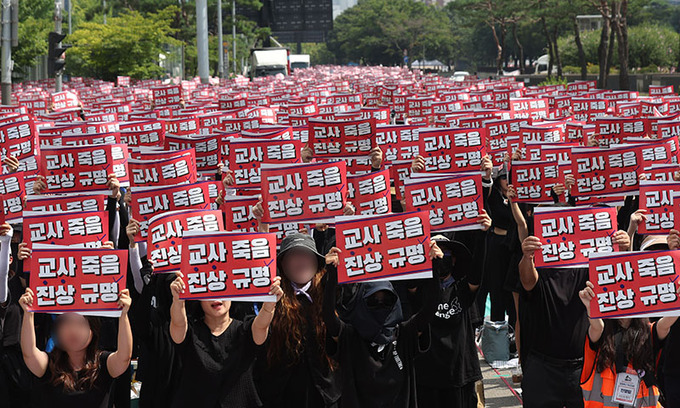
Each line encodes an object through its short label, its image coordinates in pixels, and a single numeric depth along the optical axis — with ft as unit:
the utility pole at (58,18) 85.92
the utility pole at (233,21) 207.72
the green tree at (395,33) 434.30
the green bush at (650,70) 198.12
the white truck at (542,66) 288.71
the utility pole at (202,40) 131.03
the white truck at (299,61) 323.98
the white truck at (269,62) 222.28
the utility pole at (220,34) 174.91
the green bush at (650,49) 203.92
